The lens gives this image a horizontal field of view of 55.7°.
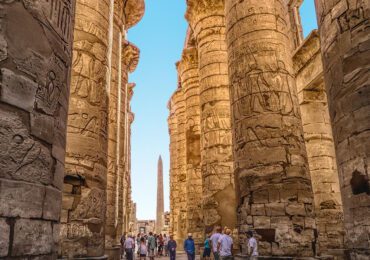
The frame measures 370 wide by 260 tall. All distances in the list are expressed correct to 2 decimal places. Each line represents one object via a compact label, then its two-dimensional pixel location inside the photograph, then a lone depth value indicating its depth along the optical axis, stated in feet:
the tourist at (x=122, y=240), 41.28
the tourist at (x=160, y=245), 51.24
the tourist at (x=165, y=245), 54.03
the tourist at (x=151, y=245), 35.49
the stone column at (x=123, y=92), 41.42
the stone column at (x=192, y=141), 40.50
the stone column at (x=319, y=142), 31.24
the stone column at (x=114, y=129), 30.25
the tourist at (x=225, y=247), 19.84
